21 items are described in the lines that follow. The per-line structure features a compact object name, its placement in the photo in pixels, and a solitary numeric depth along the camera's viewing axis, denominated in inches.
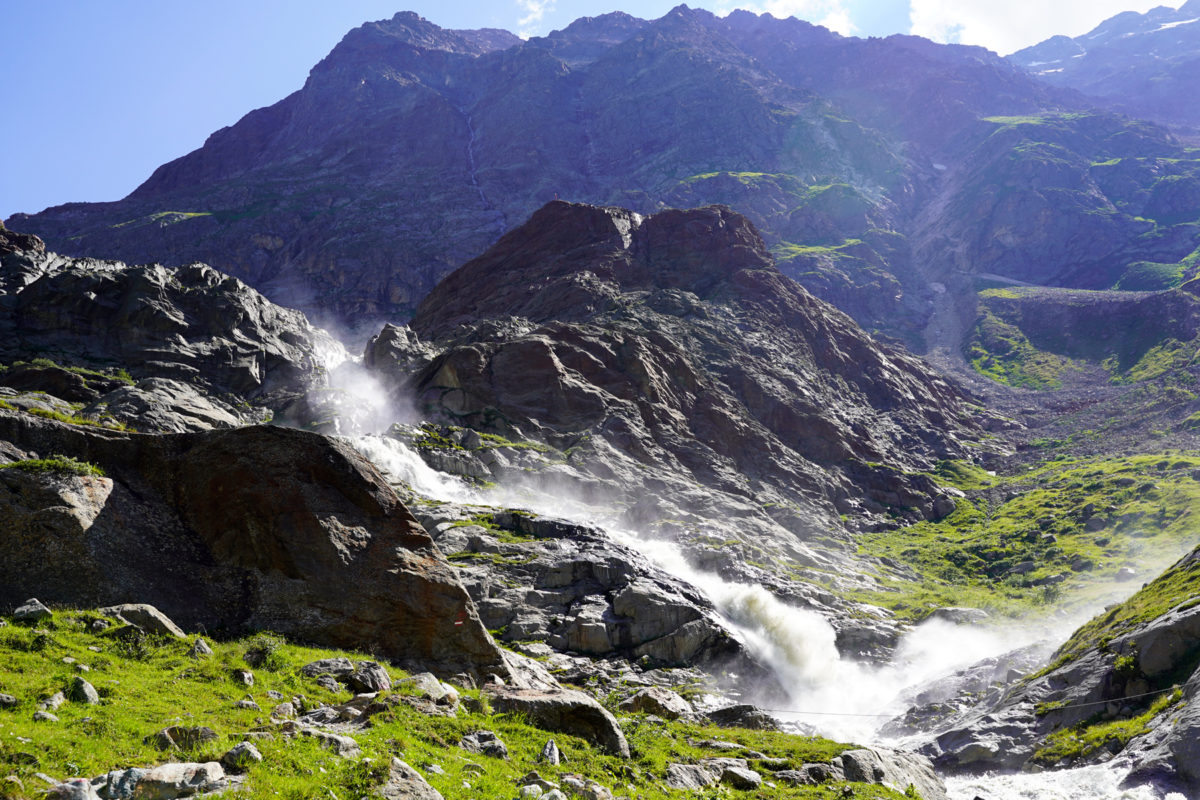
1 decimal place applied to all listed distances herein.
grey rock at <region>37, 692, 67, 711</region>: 511.8
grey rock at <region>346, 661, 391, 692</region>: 717.3
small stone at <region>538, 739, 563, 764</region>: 650.3
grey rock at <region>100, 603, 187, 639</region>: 709.3
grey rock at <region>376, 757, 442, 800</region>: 486.3
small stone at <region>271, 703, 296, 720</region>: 597.6
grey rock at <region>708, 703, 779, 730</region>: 1127.6
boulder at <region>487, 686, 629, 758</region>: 736.3
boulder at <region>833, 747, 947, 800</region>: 835.4
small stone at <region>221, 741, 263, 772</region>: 478.9
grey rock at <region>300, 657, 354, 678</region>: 724.7
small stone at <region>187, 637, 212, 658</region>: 690.8
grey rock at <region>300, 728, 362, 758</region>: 536.1
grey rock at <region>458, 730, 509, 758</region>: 630.5
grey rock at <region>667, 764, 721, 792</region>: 691.4
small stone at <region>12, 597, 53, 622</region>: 656.4
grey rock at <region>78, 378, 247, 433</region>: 2551.7
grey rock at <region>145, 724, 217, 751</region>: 495.5
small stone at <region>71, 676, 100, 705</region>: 541.6
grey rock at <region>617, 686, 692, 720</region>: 1049.5
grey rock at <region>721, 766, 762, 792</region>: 732.0
